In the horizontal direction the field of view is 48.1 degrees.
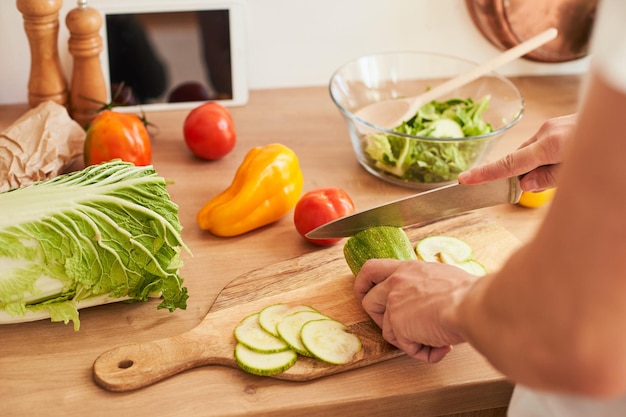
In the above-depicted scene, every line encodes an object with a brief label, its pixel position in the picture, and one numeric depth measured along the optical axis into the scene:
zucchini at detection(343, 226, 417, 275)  1.26
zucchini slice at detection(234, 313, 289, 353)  1.11
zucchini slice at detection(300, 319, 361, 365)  1.10
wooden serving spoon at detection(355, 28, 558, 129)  1.60
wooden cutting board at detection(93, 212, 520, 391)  1.08
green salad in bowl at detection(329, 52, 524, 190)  1.53
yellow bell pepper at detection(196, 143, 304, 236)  1.41
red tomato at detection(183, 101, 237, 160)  1.59
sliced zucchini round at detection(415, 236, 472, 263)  1.32
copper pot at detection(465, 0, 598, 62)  1.87
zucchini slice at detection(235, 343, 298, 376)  1.08
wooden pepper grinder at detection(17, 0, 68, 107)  1.51
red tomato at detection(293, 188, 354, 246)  1.38
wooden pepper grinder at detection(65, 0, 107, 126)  1.54
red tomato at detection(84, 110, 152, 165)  1.47
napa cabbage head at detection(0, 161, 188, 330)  1.11
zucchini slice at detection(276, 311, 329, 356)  1.11
